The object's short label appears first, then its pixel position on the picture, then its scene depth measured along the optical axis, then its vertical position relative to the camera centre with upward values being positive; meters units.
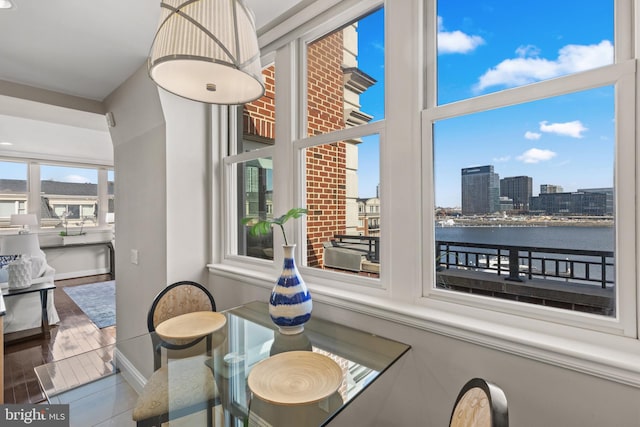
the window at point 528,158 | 1.03 +0.19
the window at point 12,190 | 5.66 +0.44
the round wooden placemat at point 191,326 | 1.48 -0.61
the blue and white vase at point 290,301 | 1.44 -0.45
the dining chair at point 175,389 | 1.25 -0.80
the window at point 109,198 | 6.86 +0.32
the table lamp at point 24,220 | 5.42 -0.14
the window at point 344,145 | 1.62 +0.39
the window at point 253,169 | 2.18 +0.33
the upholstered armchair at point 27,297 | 3.52 -1.04
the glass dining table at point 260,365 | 1.00 -0.65
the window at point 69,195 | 6.20 +0.36
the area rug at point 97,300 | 4.03 -1.45
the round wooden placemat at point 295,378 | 0.98 -0.61
